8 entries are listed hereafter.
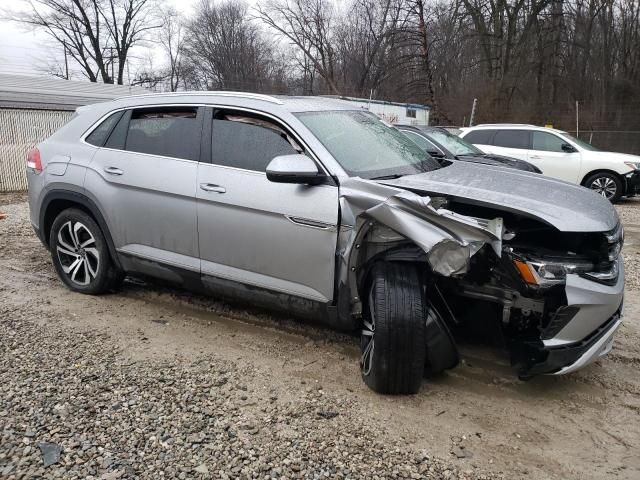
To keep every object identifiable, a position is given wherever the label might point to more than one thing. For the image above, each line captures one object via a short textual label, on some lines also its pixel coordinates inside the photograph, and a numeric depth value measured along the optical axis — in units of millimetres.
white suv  10836
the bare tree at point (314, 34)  39812
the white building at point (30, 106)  11812
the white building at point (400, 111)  16997
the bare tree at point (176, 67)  49094
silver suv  2922
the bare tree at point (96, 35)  45219
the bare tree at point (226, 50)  43062
